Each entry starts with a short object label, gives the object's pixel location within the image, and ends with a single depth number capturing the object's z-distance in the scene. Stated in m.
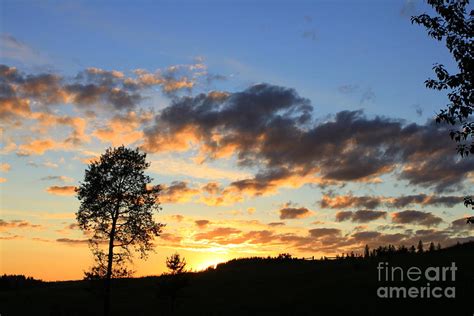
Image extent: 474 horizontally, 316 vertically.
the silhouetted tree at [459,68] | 18.52
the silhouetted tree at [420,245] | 158.39
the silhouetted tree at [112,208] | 44.88
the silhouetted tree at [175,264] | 57.56
